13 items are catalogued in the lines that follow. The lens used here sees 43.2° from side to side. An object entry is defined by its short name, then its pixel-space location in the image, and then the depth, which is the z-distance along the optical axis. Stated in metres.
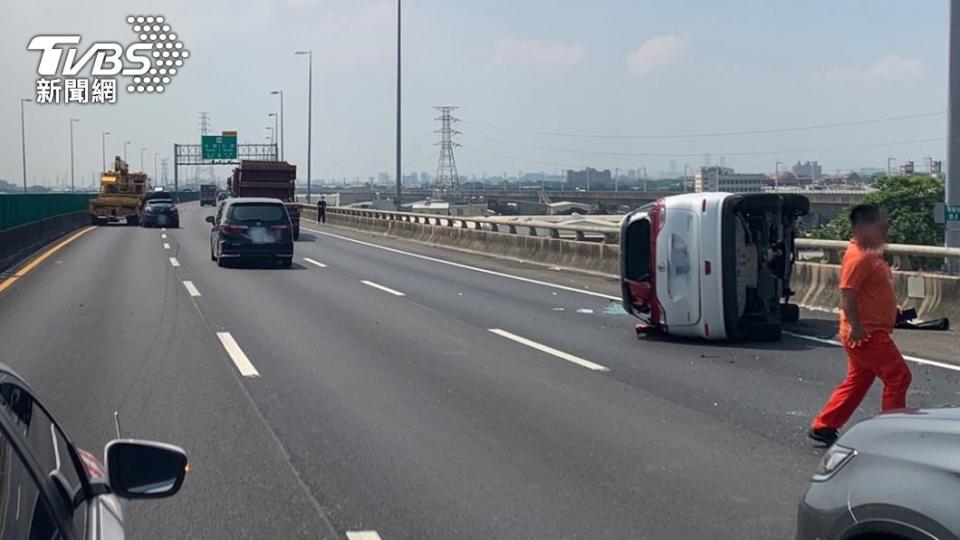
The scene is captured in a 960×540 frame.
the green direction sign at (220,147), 91.38
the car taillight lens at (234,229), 28.94
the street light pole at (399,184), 48.31
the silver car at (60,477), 3.12
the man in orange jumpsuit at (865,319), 8.78
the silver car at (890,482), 4.24
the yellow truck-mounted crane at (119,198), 60.50
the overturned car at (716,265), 14.80
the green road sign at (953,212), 18.11
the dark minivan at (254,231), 28.91
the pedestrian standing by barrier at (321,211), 62.62
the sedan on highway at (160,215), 56.34
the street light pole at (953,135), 18.30
